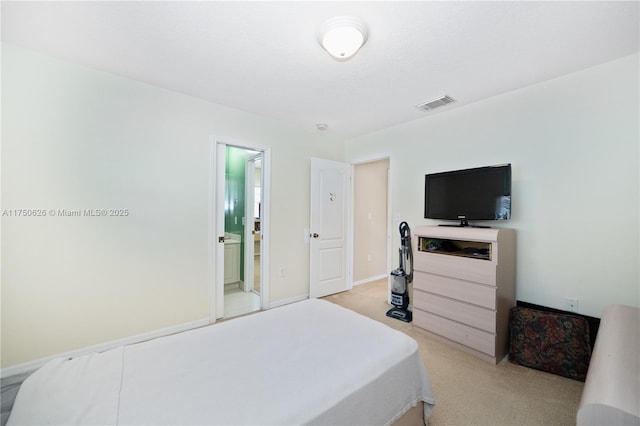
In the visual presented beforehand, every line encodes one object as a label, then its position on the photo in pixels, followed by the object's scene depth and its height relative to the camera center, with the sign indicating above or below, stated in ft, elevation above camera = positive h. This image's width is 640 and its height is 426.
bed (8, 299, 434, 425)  2.81 -2.27
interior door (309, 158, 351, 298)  12.16 -0.66
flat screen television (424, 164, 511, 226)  7.73 +0.72
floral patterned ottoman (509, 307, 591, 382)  6.36 -3.38
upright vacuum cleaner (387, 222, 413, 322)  10.31 -2.68
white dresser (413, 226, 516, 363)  7.09 -2.23
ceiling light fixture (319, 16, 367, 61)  5.16 +3.85
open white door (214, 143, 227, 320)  9.55 -0.61
